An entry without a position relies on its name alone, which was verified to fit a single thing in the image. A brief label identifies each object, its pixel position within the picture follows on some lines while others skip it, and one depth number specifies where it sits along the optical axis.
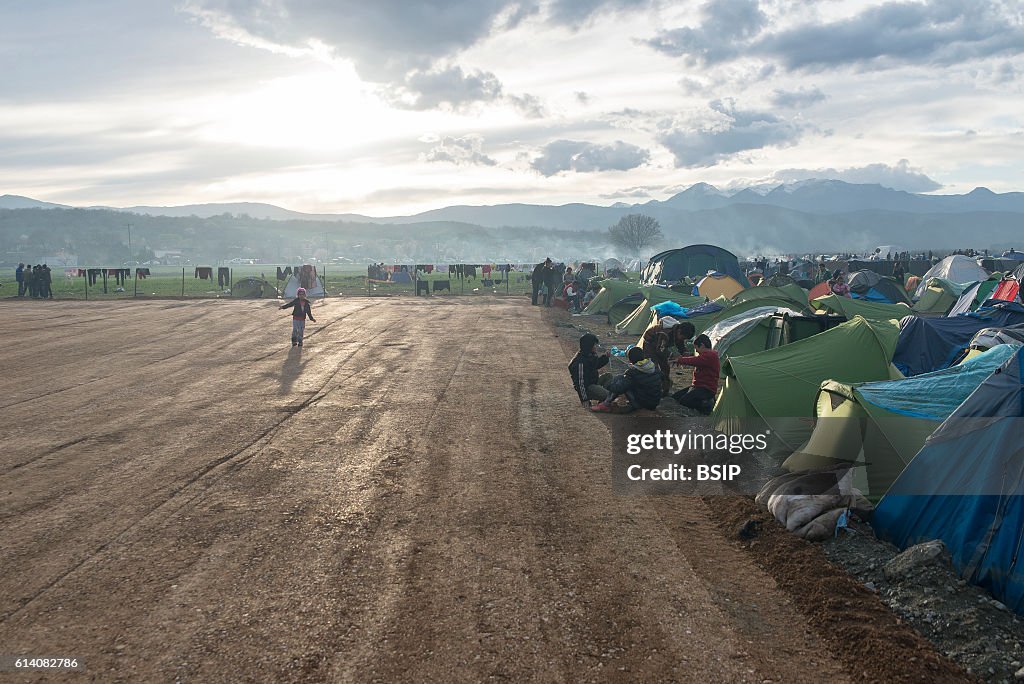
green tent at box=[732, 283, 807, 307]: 23.98
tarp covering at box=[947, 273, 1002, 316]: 26.64
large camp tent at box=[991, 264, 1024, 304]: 23.34
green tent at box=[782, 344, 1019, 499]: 8.27
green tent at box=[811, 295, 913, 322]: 22.30
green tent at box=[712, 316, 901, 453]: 10.88
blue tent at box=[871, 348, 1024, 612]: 6.16
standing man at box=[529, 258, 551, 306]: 37.41
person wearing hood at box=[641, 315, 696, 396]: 14.68
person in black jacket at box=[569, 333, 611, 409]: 13.68
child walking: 20.75
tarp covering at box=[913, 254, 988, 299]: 40.19
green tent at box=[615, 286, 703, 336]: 24.45
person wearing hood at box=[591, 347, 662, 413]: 13.21
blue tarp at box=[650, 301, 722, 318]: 20.41
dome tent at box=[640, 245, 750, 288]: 42.41
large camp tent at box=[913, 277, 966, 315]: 33.73
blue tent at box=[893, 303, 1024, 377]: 14.61
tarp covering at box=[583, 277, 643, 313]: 30.00
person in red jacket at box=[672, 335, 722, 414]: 13.16
